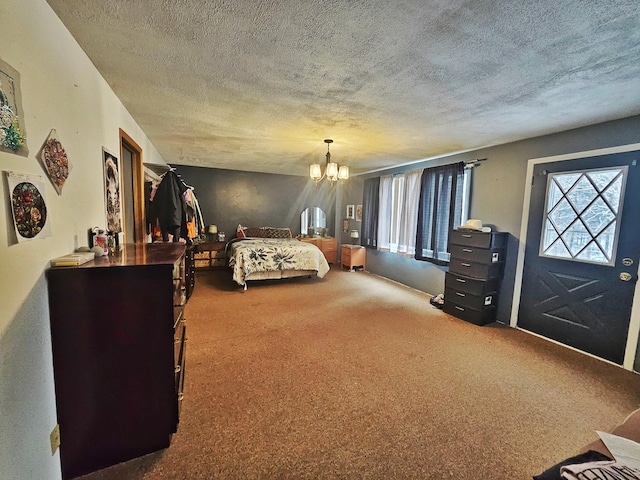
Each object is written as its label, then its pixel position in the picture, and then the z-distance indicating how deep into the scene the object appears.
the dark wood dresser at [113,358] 1.25
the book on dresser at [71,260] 1.22
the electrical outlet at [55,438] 1.22
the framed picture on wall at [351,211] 6.67
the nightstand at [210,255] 5.86
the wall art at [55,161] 1.18
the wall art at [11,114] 0.92
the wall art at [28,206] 0.98
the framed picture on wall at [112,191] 1.94
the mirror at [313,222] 7.16
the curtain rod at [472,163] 3.71
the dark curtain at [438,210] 4.01
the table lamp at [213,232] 6.13
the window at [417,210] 4.02
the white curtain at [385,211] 5.44
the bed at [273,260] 4.56
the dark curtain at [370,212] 5.75
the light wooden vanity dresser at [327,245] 6.84
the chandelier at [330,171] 3.46
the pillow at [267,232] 6.45
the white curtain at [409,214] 4.77
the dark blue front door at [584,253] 2.48
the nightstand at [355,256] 6.19
